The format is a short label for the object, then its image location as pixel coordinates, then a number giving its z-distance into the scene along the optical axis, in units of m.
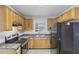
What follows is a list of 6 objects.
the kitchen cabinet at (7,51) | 1.43
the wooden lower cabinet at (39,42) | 3.48
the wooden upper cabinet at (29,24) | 3.82
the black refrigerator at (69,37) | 1.79
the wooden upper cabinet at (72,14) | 1.85
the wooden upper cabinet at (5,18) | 1.53
